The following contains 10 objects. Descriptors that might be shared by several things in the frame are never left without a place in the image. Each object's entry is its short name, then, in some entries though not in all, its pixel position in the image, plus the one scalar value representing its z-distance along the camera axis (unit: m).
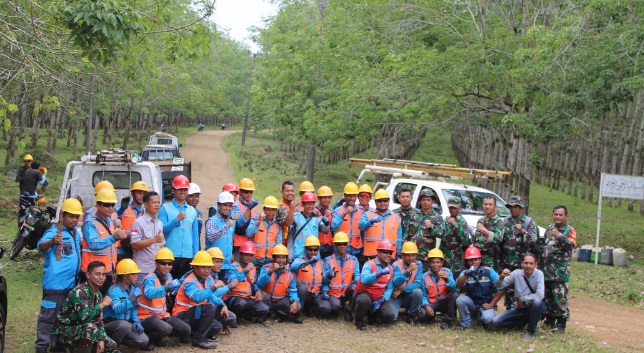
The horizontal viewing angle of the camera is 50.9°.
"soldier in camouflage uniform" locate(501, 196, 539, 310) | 9.36
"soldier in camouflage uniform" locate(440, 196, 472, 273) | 9.71
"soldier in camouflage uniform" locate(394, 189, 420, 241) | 10.02
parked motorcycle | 10.57
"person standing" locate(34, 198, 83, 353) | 7.00
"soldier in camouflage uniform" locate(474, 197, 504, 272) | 9.41
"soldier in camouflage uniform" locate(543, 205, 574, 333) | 9.06
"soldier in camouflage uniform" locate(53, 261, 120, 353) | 6.62
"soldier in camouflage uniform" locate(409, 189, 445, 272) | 9.77
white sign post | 16.38
